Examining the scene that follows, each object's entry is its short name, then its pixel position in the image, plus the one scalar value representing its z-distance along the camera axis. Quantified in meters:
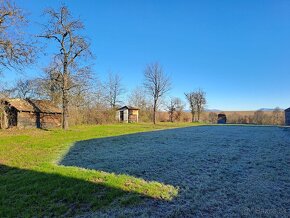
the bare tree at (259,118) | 48.07
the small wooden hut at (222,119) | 54.71
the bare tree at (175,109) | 57.03
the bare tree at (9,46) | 15.55
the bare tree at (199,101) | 62.14
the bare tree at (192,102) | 62.24
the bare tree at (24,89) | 39.72
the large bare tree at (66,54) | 22.19
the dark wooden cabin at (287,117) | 43.06
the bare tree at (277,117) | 46.46
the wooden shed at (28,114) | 24.00
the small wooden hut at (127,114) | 46.09
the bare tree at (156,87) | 45.53
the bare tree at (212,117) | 58.79
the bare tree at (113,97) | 50.56
